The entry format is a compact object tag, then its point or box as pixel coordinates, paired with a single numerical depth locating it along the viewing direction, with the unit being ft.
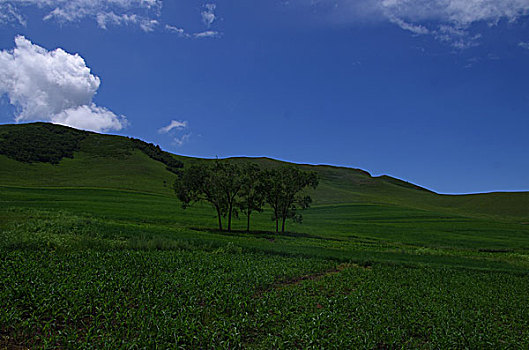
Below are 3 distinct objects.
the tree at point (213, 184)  191.11
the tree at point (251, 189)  196.85
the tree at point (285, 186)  205.10
